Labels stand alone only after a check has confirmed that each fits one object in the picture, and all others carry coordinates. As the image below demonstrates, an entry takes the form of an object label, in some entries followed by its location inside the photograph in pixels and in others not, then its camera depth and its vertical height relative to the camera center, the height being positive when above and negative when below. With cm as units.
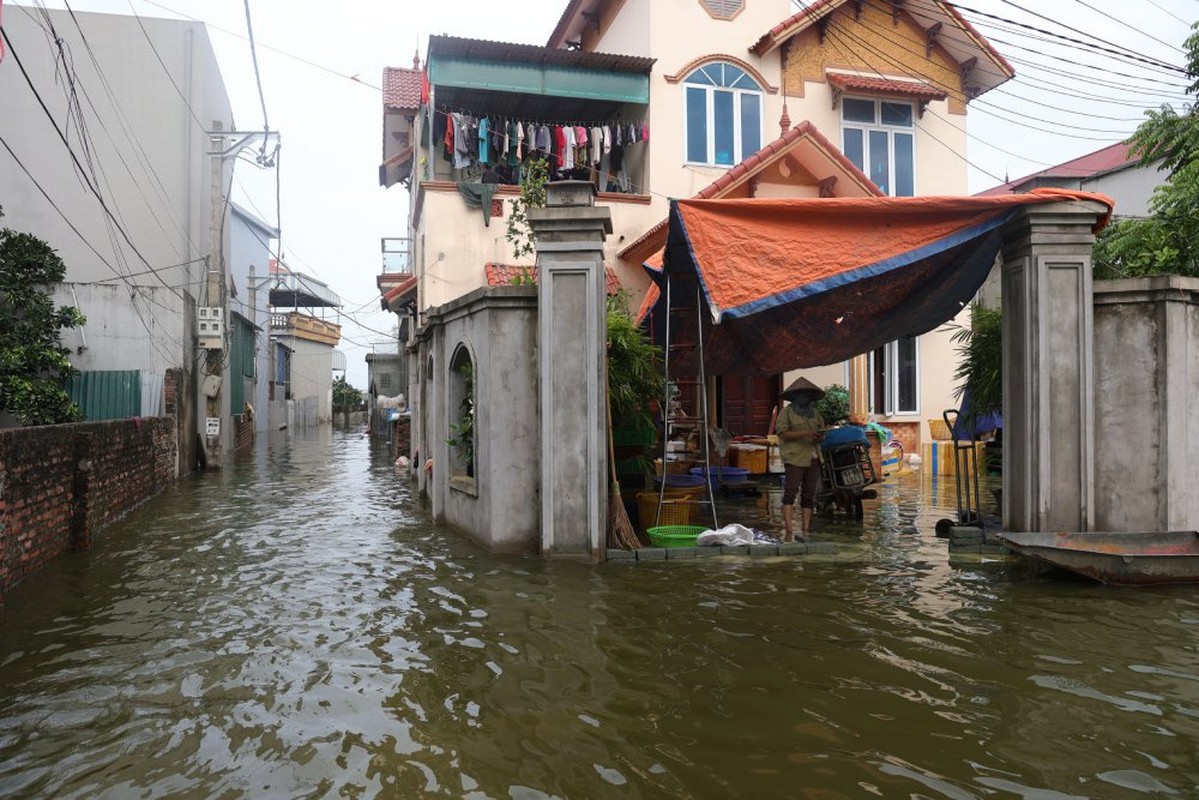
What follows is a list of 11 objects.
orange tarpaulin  725 +144
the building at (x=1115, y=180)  2047 +579
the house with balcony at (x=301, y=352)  4025 +297
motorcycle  1040 -86
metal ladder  838 -20
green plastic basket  823 -136
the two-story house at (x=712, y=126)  1609 +586
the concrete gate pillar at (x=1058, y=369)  726 +27
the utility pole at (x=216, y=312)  1873 +210
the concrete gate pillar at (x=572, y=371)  793 +30
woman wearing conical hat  902 -43
